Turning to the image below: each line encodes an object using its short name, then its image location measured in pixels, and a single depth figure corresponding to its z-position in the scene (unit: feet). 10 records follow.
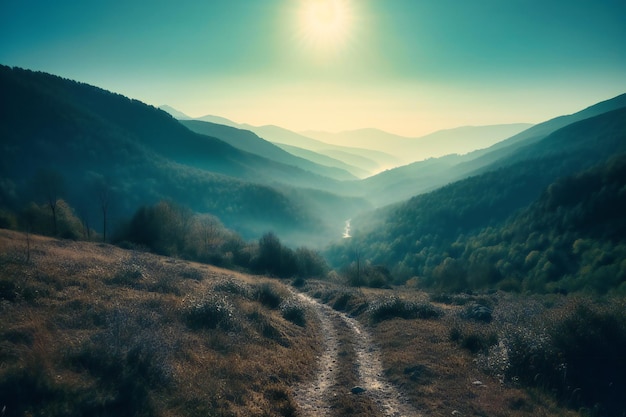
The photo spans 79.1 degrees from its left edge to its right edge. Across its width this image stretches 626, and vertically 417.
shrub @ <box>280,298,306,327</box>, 81.05
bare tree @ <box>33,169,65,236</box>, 192.44
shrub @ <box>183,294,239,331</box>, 58.18
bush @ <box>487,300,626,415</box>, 48.55
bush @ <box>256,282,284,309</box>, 89.46
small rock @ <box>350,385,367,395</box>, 48.21
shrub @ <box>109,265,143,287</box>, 70.44
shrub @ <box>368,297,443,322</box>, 89.40
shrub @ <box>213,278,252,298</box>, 85.92
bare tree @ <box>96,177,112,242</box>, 198.61
